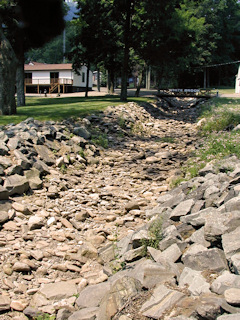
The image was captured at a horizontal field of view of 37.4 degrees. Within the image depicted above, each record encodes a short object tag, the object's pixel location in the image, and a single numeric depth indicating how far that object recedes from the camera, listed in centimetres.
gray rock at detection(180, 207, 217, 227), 477
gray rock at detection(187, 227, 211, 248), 424
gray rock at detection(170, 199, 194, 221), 550
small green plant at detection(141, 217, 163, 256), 480
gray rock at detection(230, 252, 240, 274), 337
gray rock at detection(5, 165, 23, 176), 736
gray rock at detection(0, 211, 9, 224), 603
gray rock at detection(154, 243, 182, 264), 416
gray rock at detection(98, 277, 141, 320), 351
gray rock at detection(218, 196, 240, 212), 463
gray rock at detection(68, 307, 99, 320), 358
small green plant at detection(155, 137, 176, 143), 1423
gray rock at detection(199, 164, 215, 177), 758
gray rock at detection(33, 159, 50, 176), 821
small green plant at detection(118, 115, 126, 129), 1543
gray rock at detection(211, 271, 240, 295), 316
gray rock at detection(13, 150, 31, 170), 789
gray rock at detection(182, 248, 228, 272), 372
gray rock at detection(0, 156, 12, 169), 753
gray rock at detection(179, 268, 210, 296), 330
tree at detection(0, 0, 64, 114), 2053
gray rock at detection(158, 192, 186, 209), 635
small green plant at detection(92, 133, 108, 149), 1217
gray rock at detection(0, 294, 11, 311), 404
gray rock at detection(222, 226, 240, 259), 370
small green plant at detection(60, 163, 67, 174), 895
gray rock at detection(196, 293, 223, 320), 289
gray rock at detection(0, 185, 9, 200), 663
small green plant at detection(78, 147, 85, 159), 1031
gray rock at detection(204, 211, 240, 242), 414
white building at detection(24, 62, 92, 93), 5141
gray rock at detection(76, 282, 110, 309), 393
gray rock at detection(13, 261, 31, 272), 479
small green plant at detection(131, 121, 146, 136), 1564
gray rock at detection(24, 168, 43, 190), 750
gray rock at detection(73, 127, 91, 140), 1190
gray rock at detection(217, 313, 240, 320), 270
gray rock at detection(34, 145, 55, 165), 902
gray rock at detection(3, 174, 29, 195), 690
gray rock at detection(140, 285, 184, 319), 319
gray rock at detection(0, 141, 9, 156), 821
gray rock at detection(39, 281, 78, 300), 423
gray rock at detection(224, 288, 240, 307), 287
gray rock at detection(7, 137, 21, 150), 864
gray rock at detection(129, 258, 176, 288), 376
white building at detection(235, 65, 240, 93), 4967
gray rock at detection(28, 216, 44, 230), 600
